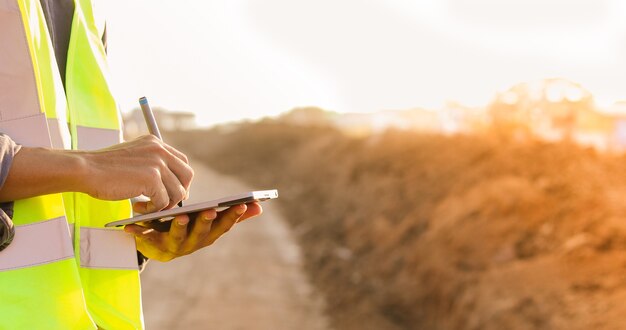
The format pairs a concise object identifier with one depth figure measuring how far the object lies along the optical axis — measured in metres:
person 1.34
